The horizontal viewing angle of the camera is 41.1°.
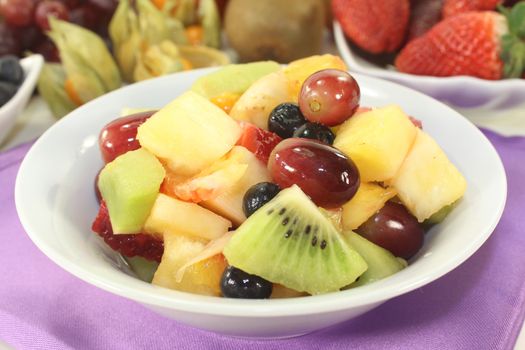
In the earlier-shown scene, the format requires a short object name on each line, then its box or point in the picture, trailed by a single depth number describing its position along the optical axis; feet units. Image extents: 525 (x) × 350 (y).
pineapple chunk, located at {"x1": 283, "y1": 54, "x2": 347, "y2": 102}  0.86
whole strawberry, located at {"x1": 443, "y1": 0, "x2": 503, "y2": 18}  1.35
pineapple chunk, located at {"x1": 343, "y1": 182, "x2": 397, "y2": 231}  0.72
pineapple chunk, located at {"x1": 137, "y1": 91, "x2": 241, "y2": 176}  0.73
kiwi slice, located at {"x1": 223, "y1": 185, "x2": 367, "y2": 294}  0.64
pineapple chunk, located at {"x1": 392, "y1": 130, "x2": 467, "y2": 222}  0.74
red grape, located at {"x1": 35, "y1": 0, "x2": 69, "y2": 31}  1.39
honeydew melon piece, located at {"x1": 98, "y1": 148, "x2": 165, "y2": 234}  0.70
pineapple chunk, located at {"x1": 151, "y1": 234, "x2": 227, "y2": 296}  0.68
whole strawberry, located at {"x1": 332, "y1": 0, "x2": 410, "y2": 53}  1.37
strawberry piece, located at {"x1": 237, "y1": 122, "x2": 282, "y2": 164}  0.76
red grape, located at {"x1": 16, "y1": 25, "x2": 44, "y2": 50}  1.45
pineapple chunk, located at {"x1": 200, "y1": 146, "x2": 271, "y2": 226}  0.71
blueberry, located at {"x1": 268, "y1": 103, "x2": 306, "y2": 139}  0.78
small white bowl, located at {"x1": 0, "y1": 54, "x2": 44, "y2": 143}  1.18
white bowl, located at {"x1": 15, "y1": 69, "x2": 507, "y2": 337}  0.61
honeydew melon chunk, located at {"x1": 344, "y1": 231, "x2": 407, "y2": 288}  0.69
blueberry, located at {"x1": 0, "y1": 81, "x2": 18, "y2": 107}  1.20
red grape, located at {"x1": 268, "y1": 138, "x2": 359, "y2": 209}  0.68
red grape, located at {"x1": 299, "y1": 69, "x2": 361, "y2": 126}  0.76
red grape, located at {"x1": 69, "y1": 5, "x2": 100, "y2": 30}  1.47
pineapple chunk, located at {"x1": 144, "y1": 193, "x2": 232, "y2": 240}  0.69
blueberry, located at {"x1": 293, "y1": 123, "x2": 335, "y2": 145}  0.75
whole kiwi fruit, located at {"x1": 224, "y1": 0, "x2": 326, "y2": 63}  1.38
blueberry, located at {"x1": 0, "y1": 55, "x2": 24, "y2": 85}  1.24
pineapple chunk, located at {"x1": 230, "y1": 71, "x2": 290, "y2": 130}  0.81
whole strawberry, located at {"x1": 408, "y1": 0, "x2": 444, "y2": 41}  1.42
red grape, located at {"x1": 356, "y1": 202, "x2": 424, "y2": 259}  0.73
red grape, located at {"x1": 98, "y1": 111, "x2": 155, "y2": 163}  0.79
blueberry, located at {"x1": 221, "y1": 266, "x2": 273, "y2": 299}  0.65
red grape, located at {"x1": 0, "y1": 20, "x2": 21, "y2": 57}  1.41
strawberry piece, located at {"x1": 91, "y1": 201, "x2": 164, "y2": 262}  0.74
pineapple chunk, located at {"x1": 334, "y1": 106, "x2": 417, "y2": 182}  0.72
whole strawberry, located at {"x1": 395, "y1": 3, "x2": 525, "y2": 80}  1.24
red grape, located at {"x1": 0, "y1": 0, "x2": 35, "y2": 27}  1.40
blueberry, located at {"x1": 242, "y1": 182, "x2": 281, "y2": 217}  0.69
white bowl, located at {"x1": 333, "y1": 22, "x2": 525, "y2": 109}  1.21
